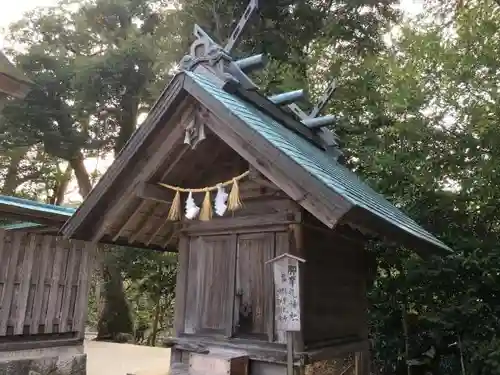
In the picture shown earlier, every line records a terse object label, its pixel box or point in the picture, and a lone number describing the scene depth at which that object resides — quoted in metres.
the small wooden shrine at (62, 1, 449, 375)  4.14
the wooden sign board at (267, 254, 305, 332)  4.00
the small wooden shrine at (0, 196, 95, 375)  6.54
